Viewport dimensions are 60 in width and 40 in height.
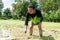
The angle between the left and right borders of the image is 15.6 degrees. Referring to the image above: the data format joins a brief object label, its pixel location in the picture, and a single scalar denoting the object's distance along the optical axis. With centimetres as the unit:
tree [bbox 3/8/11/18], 4792
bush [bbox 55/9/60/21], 3388
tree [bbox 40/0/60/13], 4211
